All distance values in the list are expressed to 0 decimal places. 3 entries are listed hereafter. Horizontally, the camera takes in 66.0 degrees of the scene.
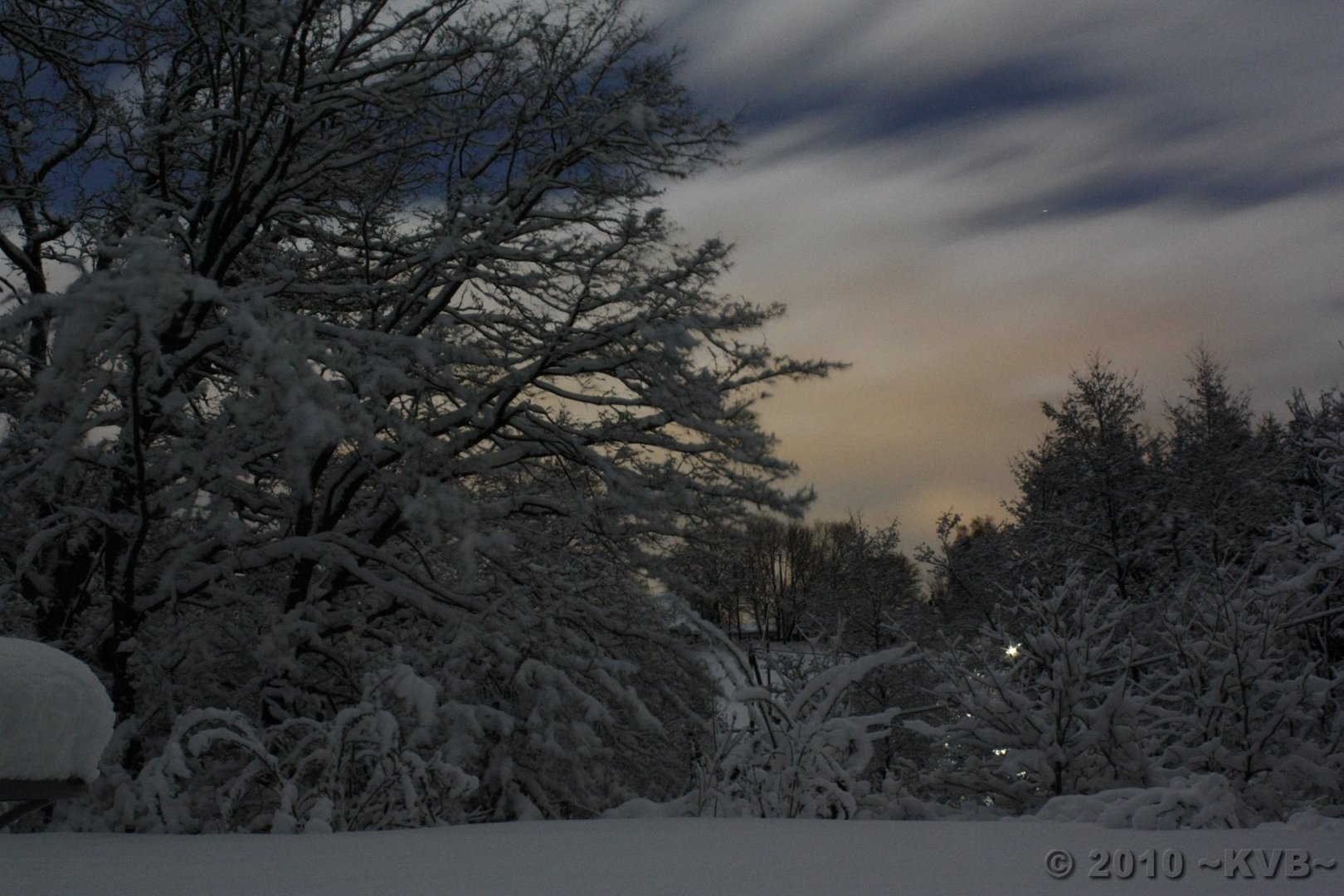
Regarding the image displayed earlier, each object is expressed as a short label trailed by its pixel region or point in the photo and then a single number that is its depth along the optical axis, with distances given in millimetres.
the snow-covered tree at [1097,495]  18203
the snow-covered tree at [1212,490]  17641
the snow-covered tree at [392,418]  6488
